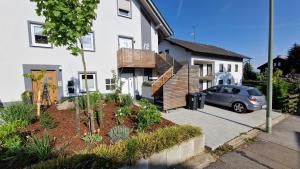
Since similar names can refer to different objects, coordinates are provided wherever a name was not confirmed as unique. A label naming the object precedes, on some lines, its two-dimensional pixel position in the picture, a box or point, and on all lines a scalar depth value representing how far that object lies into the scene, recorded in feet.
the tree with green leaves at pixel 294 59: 88.94
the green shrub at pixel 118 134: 14.74
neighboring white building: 58.39
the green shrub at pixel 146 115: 17.87
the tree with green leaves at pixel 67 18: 13.20
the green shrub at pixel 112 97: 31.89
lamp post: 21.04
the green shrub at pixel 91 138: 14.60
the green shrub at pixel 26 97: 27.89
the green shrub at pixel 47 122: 17.29
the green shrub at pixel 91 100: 24.18
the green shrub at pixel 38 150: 11.32
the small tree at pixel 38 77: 20.94
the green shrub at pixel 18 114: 17.54
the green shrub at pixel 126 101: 26.73
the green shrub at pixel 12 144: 11.91
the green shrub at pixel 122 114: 19.32
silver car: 32.09
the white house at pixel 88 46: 27.89
